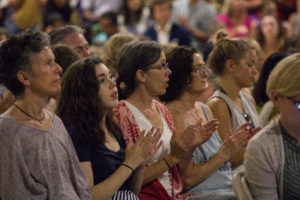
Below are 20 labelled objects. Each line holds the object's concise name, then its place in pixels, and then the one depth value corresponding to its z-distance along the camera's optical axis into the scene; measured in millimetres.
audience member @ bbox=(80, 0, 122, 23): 14419
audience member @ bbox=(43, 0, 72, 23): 13514
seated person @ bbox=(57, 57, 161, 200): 4669
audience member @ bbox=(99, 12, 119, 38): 11863
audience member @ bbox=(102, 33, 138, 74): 6864
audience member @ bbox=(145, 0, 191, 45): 12057
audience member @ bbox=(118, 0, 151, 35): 13175
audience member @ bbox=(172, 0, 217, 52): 12780
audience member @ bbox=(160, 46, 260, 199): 5834
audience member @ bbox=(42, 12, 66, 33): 11222
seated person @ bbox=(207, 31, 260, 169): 6588
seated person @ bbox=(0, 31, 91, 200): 4091
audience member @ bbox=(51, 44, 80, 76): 5749
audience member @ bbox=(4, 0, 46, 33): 12428
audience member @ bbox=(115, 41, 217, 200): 5288
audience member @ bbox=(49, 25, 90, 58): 6851
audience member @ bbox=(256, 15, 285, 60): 11662
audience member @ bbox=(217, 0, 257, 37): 12692
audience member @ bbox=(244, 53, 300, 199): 4456
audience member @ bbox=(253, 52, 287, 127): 7731
